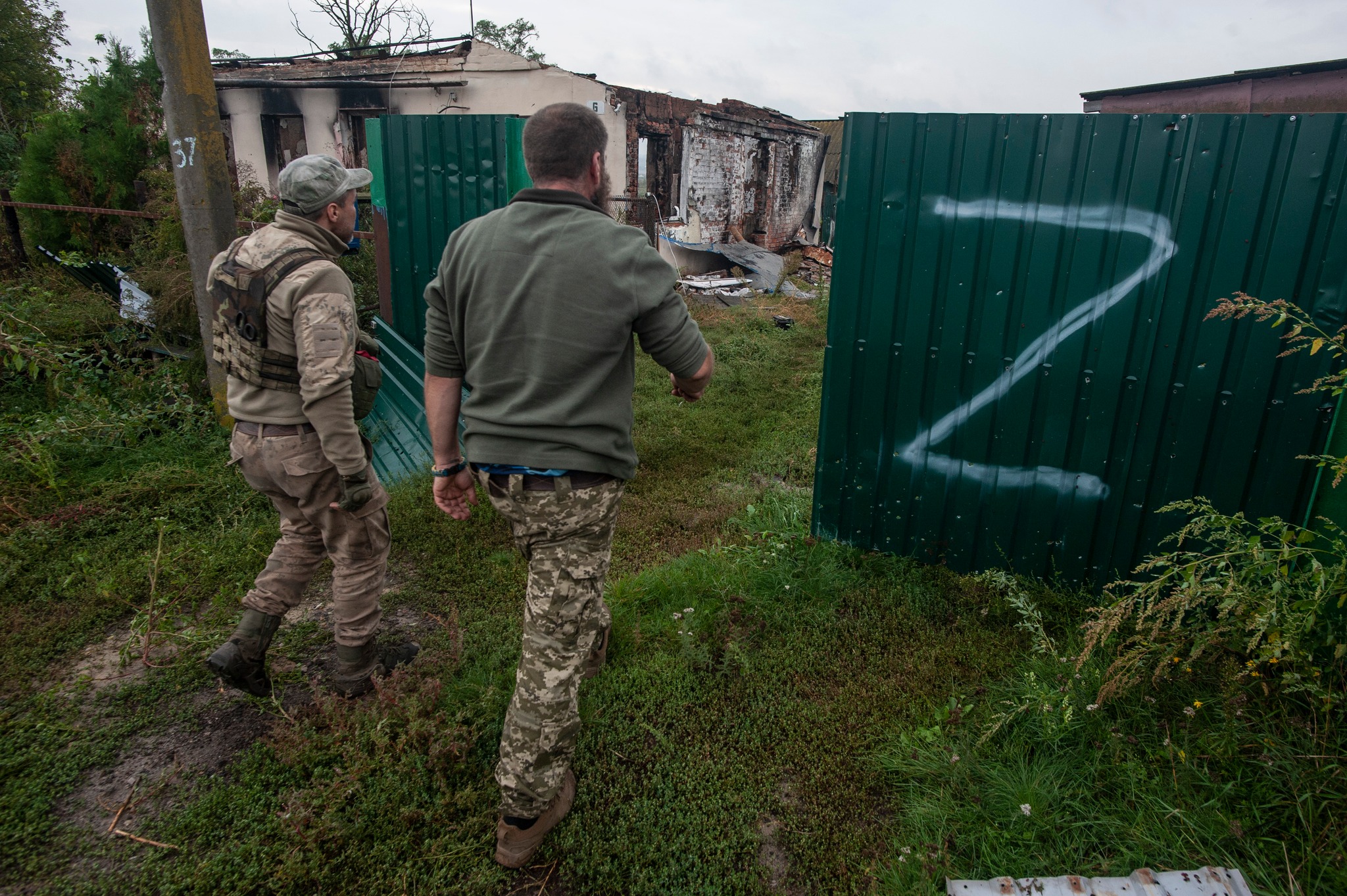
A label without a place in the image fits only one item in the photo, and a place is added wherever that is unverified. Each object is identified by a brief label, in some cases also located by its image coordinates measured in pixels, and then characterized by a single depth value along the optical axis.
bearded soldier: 1.94
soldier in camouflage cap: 2.36
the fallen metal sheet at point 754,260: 13.79
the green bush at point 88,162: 6.92
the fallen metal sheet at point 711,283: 12.47
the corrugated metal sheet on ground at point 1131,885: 1.78
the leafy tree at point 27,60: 19.58
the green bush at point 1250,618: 2.06
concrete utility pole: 3.95
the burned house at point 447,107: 13.89
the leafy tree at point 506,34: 35.62
